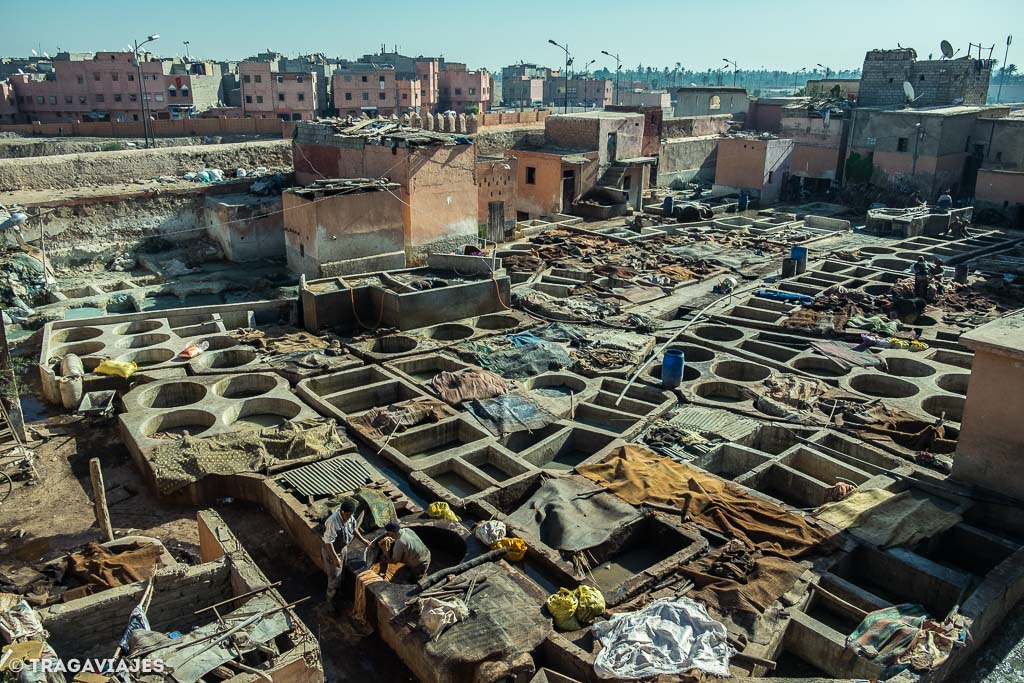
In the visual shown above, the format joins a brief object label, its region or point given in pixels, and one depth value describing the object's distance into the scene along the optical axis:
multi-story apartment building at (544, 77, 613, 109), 107.88
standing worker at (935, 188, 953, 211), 36.41
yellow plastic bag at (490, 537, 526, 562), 11.25
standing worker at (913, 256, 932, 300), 24.23
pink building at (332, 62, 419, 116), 69.06
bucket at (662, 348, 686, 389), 17.93
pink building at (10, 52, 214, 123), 60.31
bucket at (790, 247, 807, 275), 27.52
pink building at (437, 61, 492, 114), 82.69
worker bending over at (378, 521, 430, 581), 10.91
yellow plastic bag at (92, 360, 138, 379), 17.94
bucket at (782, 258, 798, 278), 27.47
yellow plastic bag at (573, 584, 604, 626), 9.98
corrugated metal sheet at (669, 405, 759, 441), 15.59
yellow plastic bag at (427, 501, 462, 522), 12.23
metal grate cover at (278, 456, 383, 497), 13.31
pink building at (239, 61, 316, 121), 65.69
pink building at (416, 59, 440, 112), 77.38
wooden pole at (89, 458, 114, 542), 11.89
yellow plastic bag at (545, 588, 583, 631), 9.88
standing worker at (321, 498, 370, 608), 11.02
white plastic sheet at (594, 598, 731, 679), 9.11
